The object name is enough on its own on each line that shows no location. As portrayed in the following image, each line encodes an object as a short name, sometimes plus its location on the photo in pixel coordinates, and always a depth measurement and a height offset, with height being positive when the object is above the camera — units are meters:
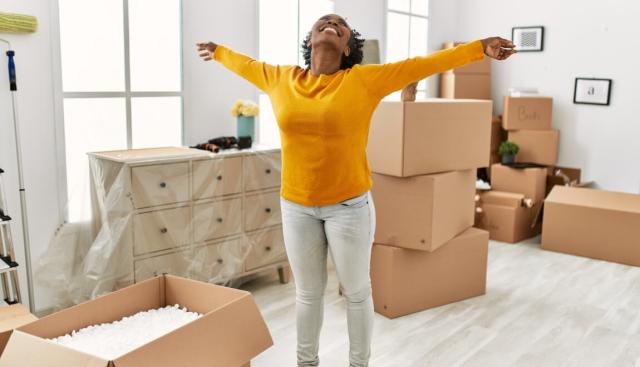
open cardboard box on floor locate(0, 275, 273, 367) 1.68 -0.72
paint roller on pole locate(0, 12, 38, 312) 2.54 +0.10
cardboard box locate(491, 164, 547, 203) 4.53 -0.55
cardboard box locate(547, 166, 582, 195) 4.74 -0.54
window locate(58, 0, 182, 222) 2.86 +0.11
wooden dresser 2.73 -0.53
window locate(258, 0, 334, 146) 3.73 +0.44
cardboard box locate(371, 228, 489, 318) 2.96 -0.85
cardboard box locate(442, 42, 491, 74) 5.08 +0.32
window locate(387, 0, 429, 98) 4.74 +0.61
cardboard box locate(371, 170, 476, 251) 2.86 -0.49
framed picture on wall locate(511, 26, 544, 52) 4.98 +0.57
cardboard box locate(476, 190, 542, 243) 4.40 -0.80
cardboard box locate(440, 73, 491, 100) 5.06 +0.17
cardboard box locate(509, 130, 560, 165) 4.77 -0.29
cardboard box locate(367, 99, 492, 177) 2.76 -0.14
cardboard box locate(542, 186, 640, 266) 3.91 -0.77
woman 1.83 -0.13
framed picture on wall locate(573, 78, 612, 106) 4.65 +0.13
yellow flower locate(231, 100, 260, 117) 3.31 -0.04
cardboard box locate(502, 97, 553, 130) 4.78 -0.05
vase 3.31 -0.12
